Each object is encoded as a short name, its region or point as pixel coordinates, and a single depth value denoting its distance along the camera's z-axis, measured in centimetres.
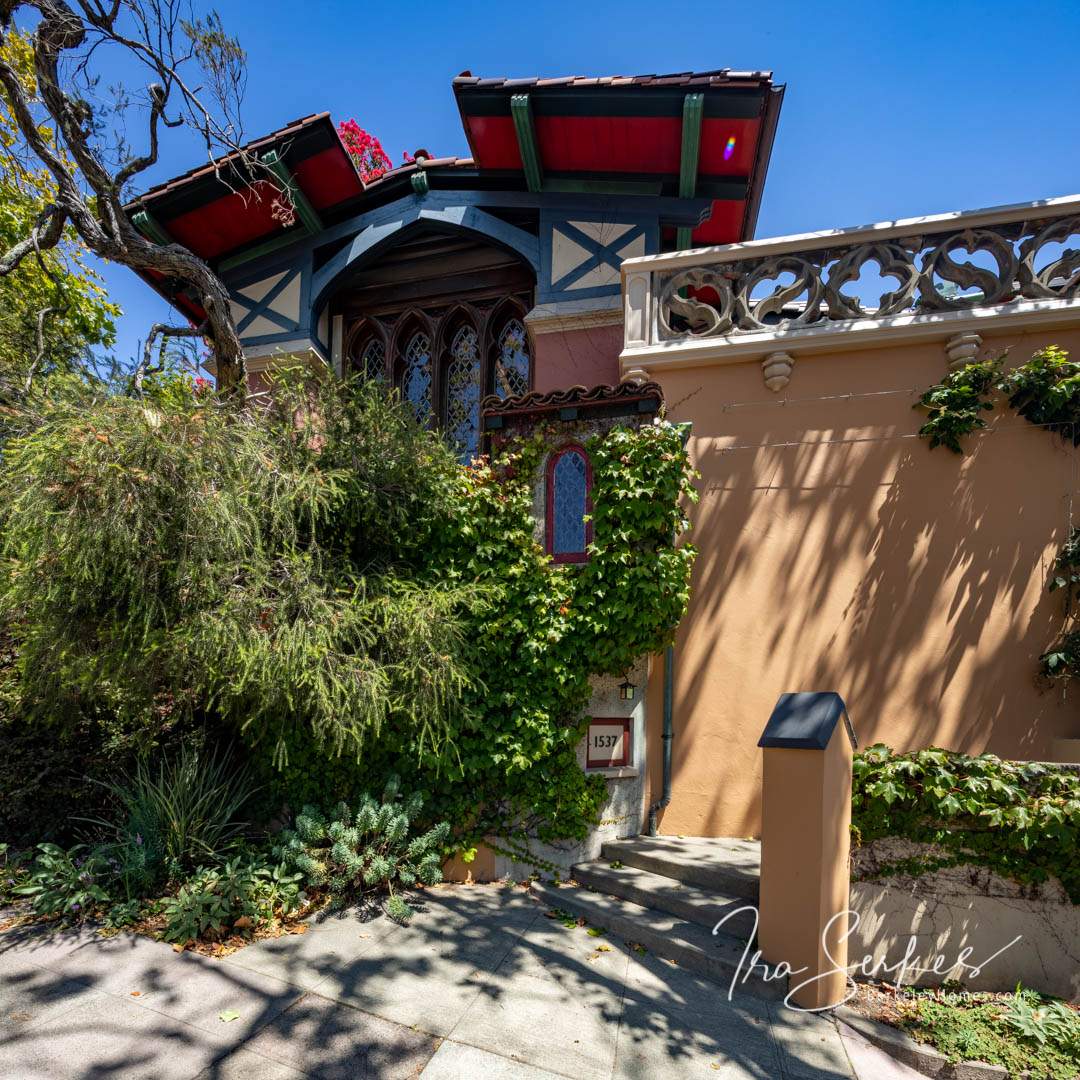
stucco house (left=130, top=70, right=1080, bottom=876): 477
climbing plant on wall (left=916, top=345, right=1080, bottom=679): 455
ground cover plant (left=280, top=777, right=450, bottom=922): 421
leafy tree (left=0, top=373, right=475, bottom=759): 371
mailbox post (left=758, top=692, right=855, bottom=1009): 329
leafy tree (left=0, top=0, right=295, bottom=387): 525
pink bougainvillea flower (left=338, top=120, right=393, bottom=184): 878
